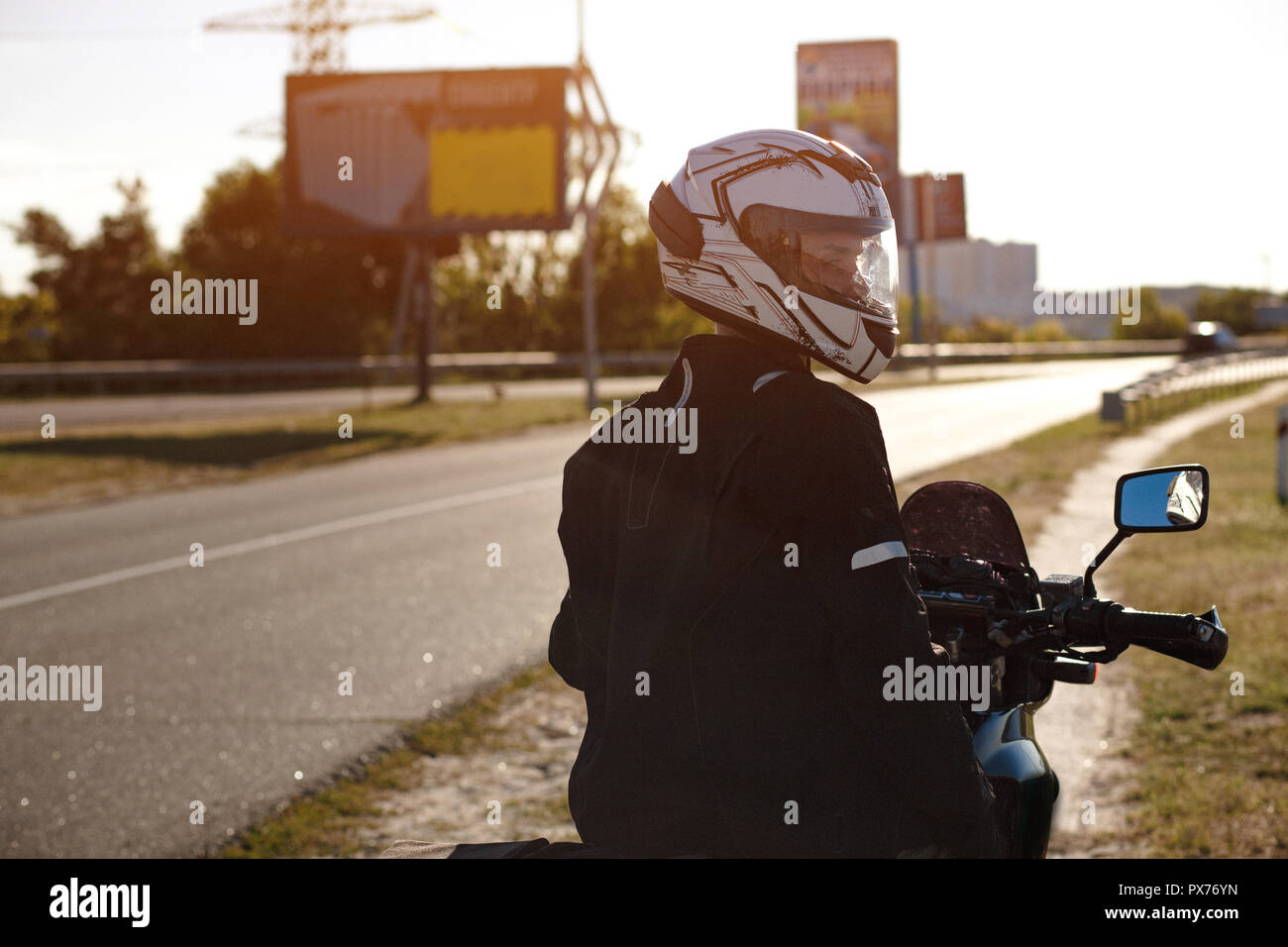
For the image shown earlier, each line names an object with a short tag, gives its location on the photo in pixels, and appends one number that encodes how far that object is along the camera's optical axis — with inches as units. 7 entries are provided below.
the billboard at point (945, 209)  1474.7
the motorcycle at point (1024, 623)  80.9
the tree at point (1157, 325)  2271.2
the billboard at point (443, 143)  1042.1
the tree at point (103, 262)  2220.7
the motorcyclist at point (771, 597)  66.6
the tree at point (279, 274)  1943.9
